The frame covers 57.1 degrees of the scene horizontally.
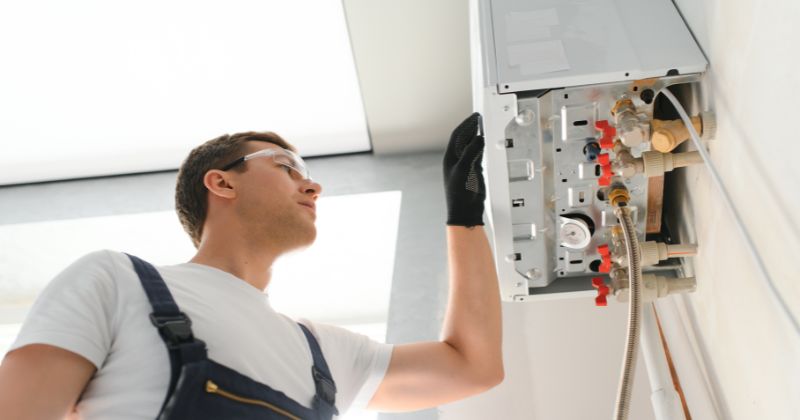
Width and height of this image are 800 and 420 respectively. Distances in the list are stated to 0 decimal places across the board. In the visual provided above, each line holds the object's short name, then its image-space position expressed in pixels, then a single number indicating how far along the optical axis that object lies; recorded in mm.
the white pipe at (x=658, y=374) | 1384
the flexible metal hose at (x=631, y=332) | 1117
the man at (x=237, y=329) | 1119
